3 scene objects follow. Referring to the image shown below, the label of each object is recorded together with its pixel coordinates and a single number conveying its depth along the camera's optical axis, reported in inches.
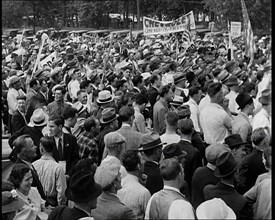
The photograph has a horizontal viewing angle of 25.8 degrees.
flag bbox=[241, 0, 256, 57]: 497.4
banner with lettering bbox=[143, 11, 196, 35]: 761.0
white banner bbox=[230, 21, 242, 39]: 672.5
